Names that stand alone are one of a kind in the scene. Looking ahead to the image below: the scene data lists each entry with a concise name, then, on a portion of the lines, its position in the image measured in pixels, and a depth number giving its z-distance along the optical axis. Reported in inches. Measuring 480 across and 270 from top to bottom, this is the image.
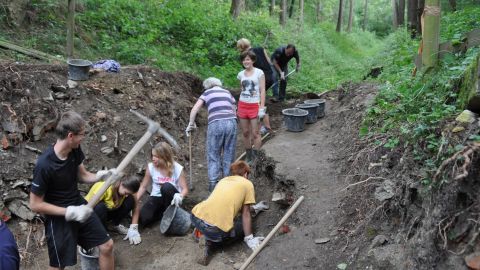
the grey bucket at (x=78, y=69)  266.7
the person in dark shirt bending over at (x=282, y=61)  367.5
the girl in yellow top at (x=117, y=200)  193.6
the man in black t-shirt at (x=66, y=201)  133.2
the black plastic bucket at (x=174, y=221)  205.0
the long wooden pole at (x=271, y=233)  169.9
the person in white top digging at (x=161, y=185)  208.2
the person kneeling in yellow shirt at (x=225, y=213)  181.8
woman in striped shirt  223.1
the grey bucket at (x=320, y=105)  336.0
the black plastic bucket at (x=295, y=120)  298.3
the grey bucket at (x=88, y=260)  168.6
